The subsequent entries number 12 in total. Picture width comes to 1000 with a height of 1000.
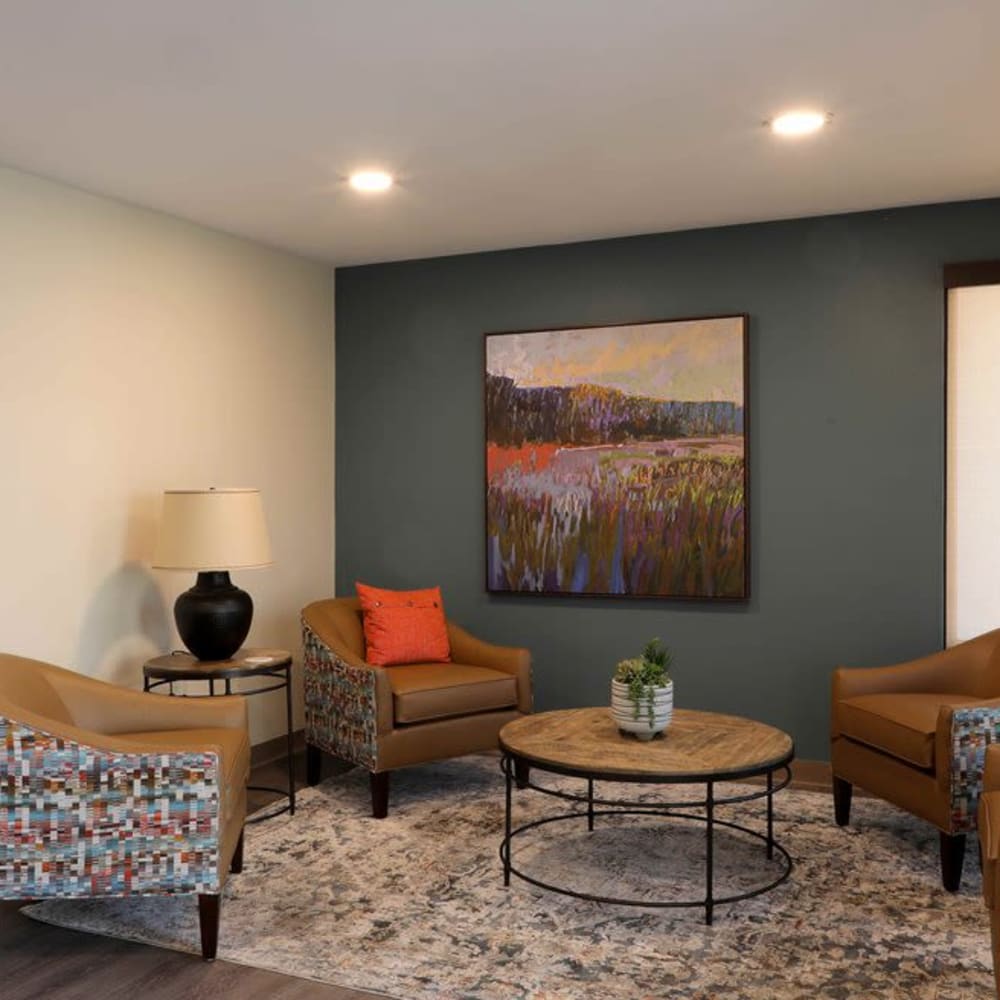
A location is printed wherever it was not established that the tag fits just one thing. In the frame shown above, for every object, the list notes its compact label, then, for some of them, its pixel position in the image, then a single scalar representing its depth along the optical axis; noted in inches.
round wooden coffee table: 129.3
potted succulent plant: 142.5
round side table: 162.4
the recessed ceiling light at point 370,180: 164.9
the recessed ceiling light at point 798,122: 140.9
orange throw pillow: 197.5
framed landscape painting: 201.0
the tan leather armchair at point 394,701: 174.2
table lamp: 168.7
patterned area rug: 117.0
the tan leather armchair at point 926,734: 140.9
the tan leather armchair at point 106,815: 117.9
